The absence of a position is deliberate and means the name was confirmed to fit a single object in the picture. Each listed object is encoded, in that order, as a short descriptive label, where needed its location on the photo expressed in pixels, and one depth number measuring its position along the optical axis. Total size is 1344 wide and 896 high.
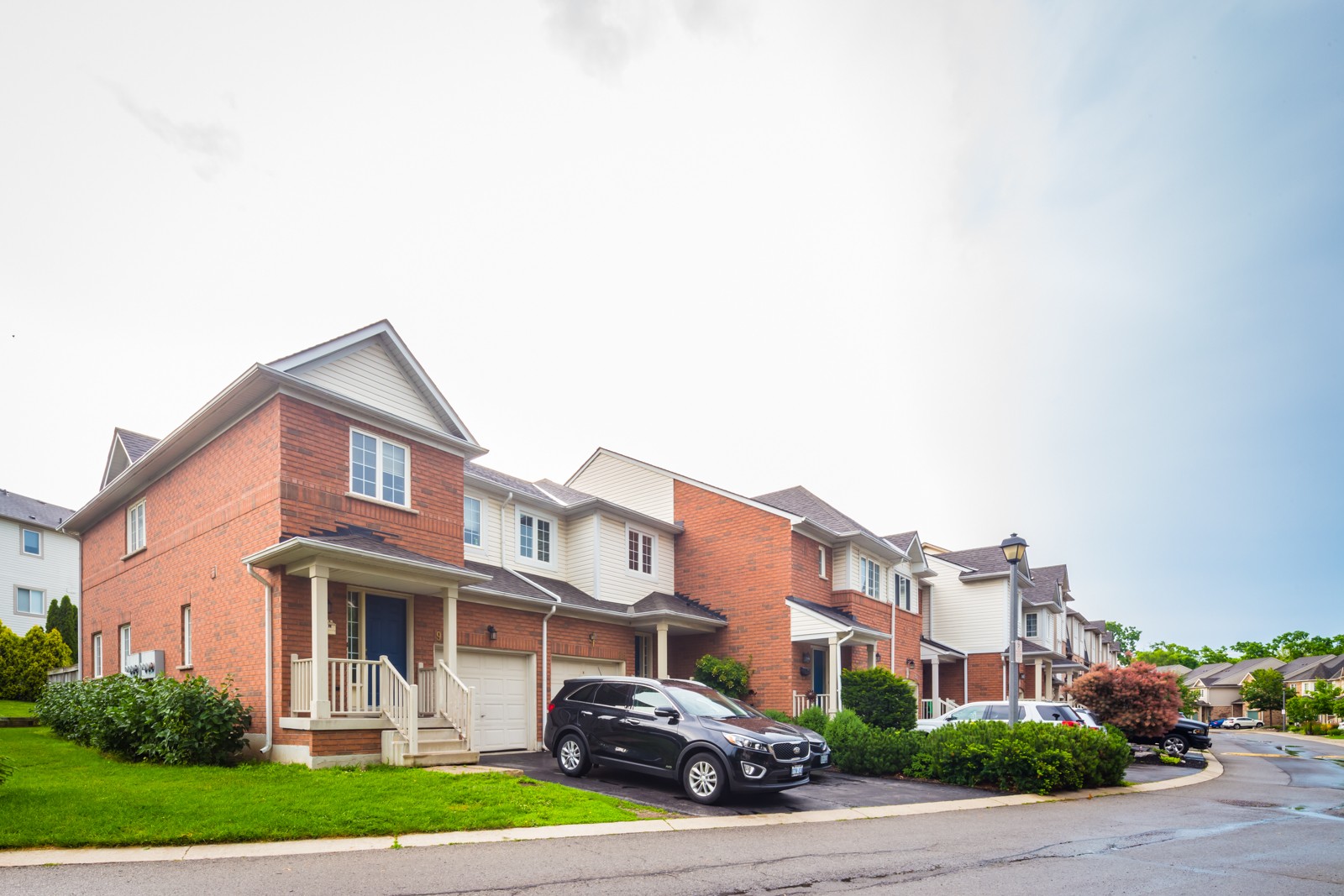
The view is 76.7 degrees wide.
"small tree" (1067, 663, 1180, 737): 23.27
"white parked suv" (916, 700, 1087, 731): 19.56
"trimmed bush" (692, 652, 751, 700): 21.34
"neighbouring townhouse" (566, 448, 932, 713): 22.02
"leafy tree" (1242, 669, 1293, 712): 76.81
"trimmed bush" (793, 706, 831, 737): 18.52
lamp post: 15.42
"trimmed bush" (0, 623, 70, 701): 27.11
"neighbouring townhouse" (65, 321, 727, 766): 13.41
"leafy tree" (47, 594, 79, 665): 32.41
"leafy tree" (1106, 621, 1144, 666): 130.41
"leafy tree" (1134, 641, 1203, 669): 128.27
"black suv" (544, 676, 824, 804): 11.52
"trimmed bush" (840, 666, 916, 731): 20.48
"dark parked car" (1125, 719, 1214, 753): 24.12
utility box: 17.06
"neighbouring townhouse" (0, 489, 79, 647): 36.09
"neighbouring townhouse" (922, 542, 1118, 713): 34.22
